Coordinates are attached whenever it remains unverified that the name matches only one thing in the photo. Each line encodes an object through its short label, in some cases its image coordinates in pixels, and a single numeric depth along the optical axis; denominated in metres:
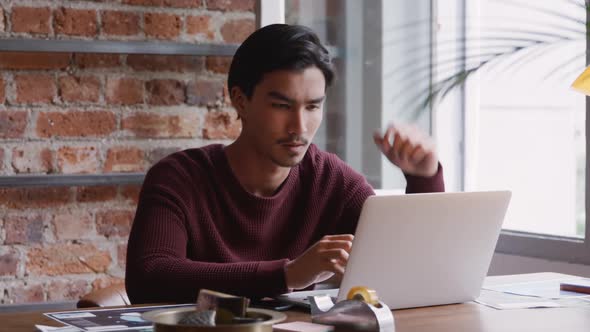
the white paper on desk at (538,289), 3.62
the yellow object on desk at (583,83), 3.64
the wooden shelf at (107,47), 4.25
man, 3.71
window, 4.55
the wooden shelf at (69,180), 4.25
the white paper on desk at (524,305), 3.47
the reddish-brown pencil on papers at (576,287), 3.66
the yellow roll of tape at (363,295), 3.17
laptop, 3.32
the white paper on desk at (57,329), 3.19
